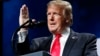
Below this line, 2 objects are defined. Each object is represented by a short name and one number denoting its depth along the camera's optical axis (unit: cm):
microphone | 588
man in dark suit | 623
